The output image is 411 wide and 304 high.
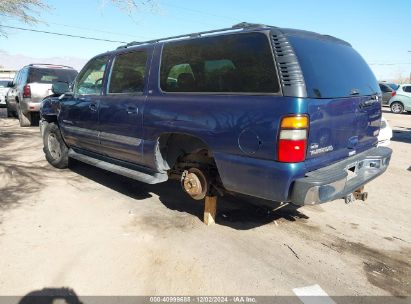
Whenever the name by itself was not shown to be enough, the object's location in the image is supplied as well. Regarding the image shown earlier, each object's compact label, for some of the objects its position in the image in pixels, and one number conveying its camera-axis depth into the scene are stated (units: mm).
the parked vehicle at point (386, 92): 22872
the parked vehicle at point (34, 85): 11148
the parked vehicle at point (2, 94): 18859
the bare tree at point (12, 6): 10364
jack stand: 4367
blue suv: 3225
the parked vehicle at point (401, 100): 20062
